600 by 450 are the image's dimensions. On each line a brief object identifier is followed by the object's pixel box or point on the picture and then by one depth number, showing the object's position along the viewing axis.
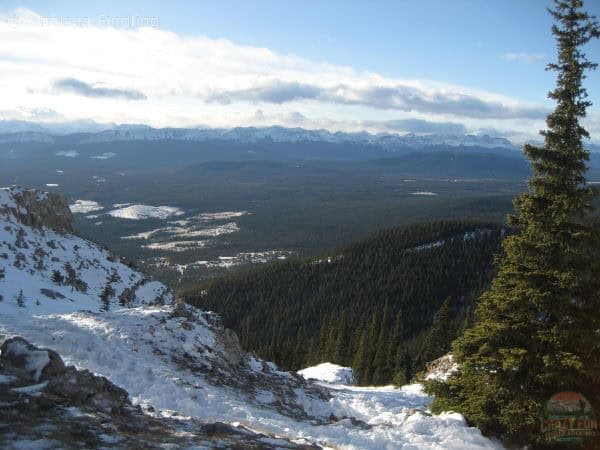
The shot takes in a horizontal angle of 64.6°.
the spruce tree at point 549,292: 16.11
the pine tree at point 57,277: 40.72
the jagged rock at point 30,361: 14.62
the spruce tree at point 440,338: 69.18
